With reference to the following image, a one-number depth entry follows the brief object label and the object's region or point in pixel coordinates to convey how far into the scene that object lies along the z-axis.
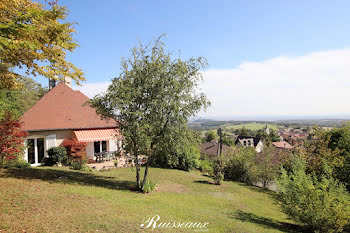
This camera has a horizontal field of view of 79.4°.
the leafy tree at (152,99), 12.96
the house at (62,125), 22.52
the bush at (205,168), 27.84
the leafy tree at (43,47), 6.95
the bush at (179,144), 13.52
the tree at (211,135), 107.06
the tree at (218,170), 19.12
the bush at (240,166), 23.00
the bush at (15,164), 15.26
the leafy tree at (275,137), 103.91
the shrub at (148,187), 13.75
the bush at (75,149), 22.02
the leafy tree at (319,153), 17.10
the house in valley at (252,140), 86.88
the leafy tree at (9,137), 13.54
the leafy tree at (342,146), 15.25
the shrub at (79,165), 20.27
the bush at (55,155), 21.16
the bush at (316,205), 9.20
